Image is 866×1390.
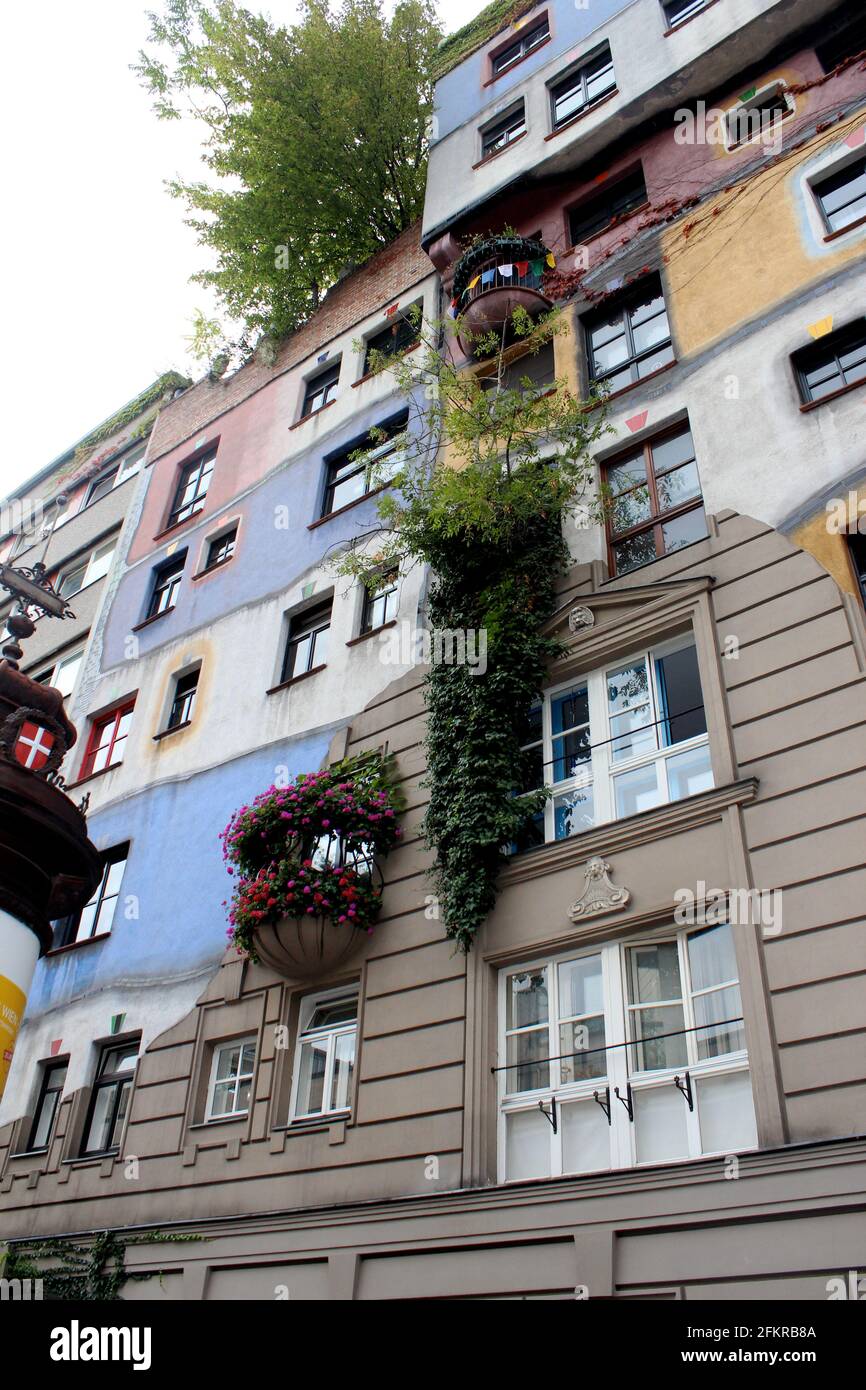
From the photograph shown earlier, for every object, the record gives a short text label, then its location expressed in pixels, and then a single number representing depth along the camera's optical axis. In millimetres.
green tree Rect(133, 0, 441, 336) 27000
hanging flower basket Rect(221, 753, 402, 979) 12641
